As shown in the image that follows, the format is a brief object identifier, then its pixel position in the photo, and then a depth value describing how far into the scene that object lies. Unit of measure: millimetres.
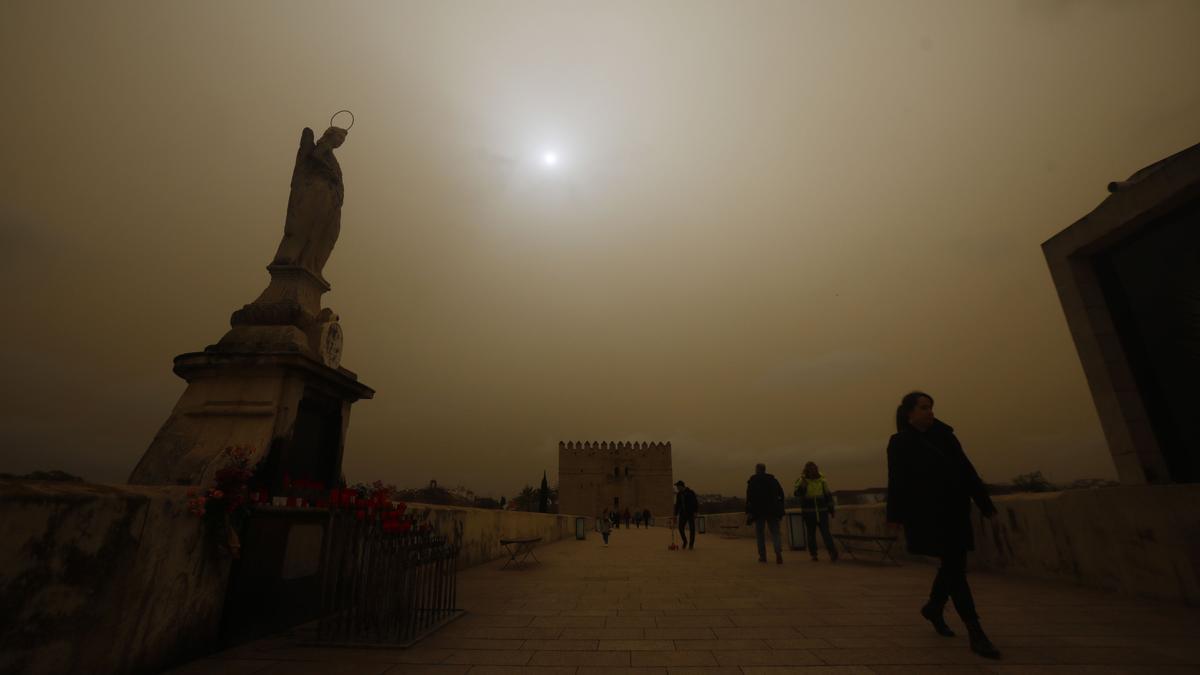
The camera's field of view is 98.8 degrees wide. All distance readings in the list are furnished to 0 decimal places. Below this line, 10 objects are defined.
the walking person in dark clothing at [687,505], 11555
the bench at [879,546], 7313
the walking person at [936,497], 3439
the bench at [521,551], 8323
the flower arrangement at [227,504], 3438
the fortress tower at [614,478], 53438
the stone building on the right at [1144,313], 4578
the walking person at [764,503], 8625
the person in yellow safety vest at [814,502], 8570
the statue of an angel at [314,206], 6637
